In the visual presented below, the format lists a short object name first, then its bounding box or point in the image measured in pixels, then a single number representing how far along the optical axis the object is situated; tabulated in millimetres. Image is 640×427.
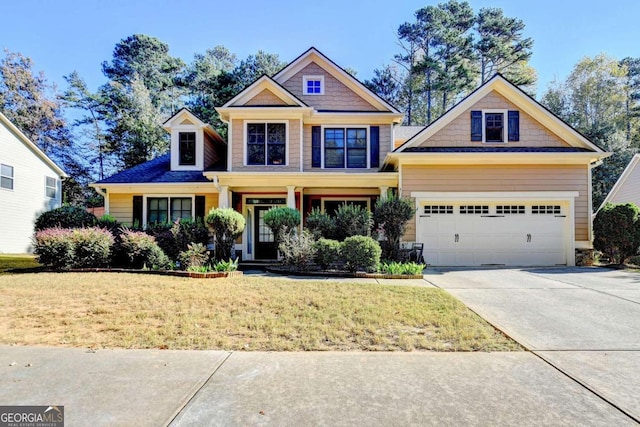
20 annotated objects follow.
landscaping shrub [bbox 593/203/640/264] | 11367
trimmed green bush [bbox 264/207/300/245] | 10797
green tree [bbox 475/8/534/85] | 28938
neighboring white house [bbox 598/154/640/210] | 18094
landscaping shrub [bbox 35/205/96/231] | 11961
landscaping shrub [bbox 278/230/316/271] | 9547
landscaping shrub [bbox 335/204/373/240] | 10523
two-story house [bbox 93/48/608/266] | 11977
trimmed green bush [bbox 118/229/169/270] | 9695
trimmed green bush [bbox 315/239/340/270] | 9375
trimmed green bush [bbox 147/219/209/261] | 10539
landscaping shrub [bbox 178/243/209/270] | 9541
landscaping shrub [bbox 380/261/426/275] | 8844
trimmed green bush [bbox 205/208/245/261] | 10367
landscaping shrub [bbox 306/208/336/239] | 10719
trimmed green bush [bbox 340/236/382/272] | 9055
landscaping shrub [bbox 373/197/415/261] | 10461
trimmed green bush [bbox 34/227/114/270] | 9438
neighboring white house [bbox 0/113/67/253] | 17156
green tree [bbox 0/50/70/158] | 25656
